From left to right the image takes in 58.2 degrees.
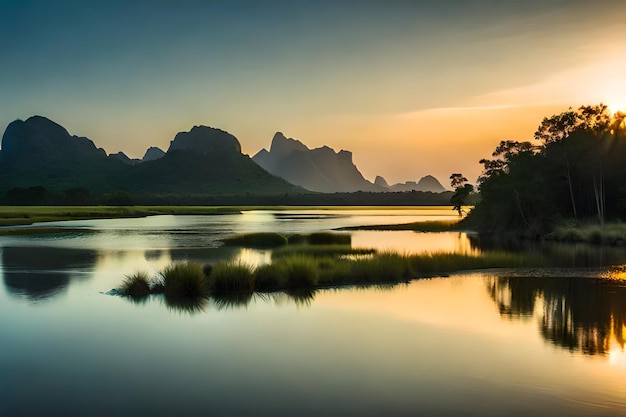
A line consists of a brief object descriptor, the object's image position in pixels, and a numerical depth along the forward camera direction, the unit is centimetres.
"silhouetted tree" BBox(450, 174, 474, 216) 8619
